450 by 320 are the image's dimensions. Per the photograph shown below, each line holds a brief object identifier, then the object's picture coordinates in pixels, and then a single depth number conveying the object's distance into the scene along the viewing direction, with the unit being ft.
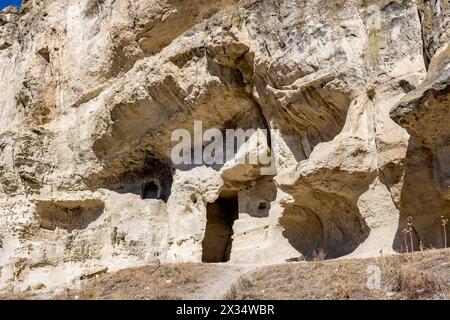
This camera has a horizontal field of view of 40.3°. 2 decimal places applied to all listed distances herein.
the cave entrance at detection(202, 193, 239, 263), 52.90
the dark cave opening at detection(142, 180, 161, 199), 57.00
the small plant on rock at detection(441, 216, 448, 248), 32.34
